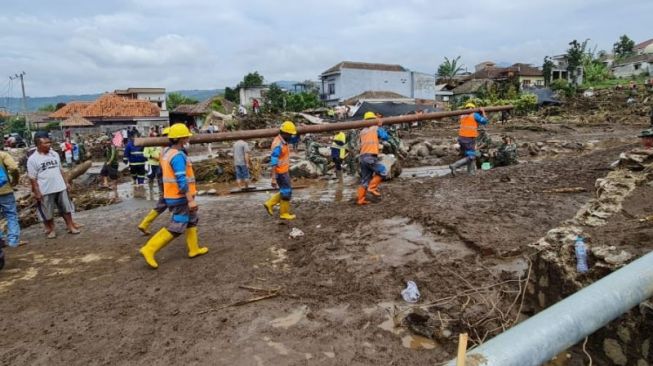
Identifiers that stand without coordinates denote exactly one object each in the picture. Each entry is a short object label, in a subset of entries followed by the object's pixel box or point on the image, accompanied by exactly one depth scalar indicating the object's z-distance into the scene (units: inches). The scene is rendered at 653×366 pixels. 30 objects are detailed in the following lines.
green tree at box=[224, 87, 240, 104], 2204.7
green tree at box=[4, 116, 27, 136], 1949.6
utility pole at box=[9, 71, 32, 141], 1431.3
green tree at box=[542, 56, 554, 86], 1924.2
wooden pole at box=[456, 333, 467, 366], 40.7
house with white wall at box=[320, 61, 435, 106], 1929.1
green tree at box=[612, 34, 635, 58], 2635.3
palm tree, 2362.9
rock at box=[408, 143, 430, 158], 652.1
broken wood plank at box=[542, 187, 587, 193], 285.5
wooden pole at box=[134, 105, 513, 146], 234.3
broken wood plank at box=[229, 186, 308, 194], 429.4
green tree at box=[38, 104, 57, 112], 2846.7
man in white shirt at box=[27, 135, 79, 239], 260.1
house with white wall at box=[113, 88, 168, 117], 2358.5
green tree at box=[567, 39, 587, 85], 1796.3
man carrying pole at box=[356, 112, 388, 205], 310.2
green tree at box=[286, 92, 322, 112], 1573.6
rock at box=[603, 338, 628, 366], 100.4
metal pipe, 41.1
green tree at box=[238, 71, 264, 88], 2097.6
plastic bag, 155.0
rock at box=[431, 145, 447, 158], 654.5
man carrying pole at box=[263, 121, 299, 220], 271.0
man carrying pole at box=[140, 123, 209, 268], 200.1
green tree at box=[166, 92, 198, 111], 2578.7
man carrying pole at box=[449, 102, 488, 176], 387.9
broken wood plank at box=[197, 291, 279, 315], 157.5
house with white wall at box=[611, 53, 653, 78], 2049.7
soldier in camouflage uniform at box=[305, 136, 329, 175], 527.2
